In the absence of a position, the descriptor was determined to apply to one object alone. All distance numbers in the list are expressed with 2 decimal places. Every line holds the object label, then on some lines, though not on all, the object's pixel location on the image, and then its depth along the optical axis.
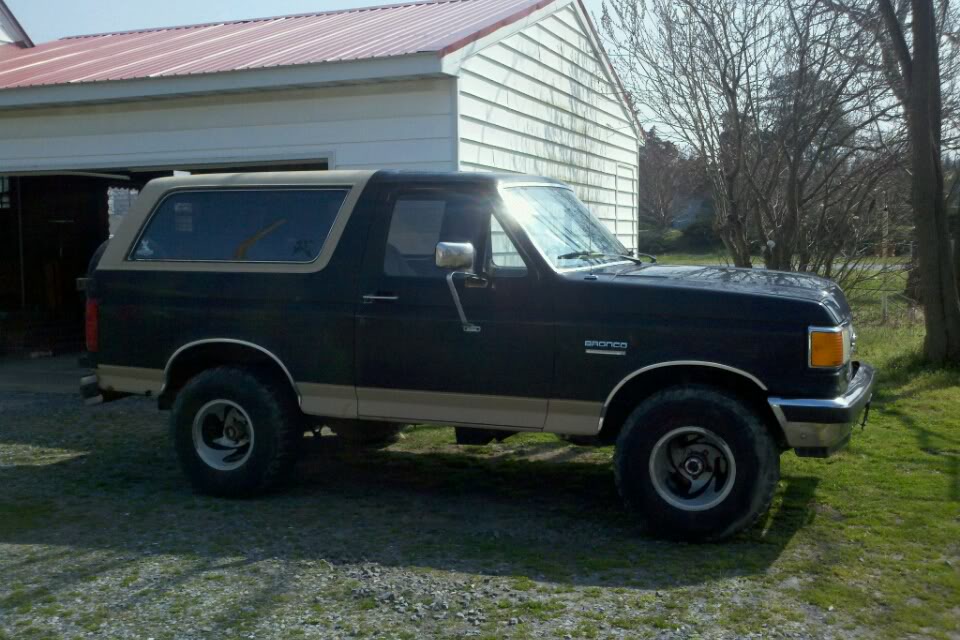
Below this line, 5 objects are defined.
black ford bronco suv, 5.61
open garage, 9.42
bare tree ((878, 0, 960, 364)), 10.55
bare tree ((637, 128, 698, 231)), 16.09
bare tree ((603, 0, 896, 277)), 12.27
